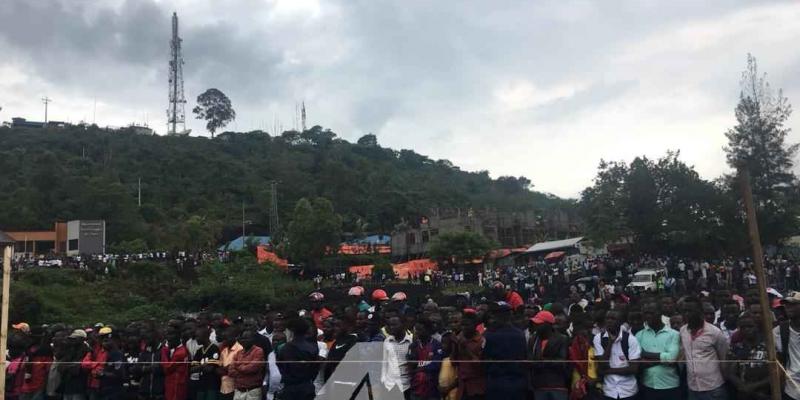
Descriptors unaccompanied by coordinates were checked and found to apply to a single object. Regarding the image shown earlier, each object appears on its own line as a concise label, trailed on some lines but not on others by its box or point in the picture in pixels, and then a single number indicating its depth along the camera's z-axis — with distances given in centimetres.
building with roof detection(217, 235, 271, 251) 5638
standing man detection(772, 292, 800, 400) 581
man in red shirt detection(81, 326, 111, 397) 820
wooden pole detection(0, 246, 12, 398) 604
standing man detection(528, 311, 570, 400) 637
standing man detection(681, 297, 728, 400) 616
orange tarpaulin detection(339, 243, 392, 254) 5259
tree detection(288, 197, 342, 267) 4525
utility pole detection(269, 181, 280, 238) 5928
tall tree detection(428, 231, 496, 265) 4284
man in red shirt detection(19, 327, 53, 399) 841
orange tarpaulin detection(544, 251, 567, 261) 5159
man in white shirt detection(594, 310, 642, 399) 645
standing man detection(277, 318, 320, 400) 680
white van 2417
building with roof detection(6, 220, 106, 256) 5131
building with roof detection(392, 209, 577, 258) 6013
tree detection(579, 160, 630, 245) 3956
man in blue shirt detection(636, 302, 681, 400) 638
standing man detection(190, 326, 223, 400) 775
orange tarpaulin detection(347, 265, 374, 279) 4228
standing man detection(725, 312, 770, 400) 589
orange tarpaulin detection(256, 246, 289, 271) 4364
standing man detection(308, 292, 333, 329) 1037
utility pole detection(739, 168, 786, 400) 468
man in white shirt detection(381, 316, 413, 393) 708
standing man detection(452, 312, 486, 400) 654
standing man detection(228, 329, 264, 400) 718
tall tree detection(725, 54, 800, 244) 3647
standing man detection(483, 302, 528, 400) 631
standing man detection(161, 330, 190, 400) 792
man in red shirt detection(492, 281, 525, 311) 976
